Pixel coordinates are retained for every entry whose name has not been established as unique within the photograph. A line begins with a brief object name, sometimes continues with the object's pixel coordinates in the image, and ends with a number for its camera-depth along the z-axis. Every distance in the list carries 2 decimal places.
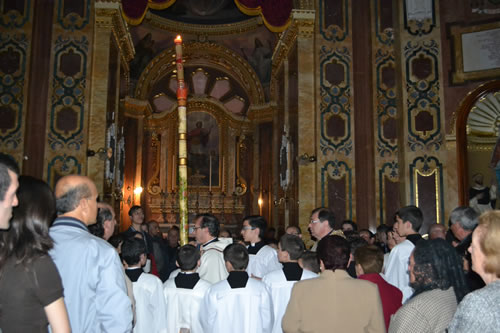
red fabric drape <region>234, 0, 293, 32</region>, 12.84
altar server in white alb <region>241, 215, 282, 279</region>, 5.99
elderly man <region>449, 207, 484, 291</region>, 4.68
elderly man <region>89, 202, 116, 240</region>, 4.30
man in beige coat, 3.22
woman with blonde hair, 1.97
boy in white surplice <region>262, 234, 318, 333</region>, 4.54
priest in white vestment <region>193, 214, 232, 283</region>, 5.64
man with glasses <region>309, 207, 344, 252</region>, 5.84
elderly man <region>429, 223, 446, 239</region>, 5.48
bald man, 2.88
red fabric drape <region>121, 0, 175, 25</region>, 12.80
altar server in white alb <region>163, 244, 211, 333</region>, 4.56
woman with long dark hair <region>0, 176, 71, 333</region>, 2.21
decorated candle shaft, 5.39
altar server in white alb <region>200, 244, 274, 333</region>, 4.26
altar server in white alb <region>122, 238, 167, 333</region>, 4.35
